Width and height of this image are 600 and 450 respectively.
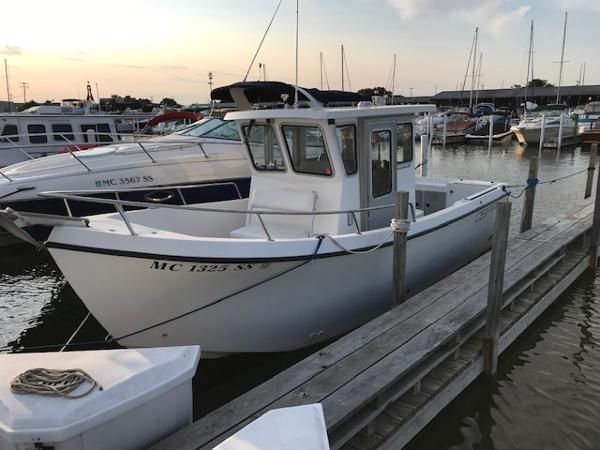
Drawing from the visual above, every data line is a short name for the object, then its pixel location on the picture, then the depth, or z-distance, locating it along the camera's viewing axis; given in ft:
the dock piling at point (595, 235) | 26.55
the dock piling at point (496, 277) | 16.48
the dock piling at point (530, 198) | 27.86
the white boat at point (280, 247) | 15.16
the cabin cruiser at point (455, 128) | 115.34
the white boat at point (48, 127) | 51.06
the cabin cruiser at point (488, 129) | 114.73
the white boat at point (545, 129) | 102.47
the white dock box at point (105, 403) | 9.00
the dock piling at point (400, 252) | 17.93
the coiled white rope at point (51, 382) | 9.64
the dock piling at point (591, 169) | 34.81
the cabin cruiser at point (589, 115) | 125.57
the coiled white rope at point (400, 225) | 17.98
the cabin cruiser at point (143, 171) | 30.12
